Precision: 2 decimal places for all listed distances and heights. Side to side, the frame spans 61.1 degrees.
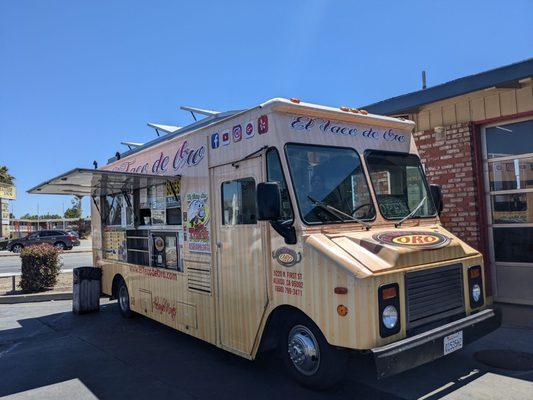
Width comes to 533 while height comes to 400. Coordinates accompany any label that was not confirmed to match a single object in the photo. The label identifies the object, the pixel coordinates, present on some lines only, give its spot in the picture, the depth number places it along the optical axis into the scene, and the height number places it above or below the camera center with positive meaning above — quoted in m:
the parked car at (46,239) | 29.86 -0.97
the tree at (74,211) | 74.50 +2.11
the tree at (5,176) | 46.59 +5.23
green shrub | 10.89 -1.06
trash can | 8.50 -1.27
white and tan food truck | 3.85 -0.34
